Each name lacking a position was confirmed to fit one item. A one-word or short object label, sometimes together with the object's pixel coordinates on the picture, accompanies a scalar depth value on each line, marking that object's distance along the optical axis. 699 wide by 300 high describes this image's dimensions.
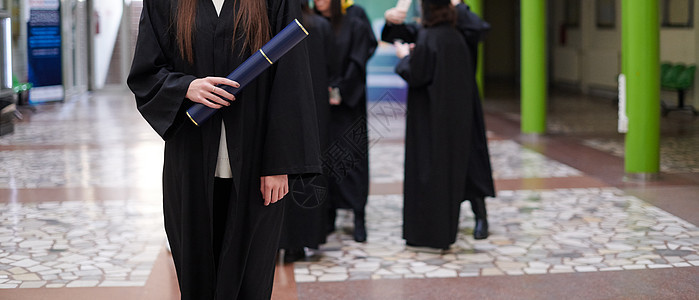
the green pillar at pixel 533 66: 11.36
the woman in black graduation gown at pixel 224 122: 2.68
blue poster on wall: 16.61
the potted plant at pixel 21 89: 13.89
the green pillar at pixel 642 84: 7.56
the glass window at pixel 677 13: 13.56
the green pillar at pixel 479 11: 13.45
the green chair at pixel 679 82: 12.88
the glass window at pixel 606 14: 17.11
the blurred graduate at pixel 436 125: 5.20
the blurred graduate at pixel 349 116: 5.68
